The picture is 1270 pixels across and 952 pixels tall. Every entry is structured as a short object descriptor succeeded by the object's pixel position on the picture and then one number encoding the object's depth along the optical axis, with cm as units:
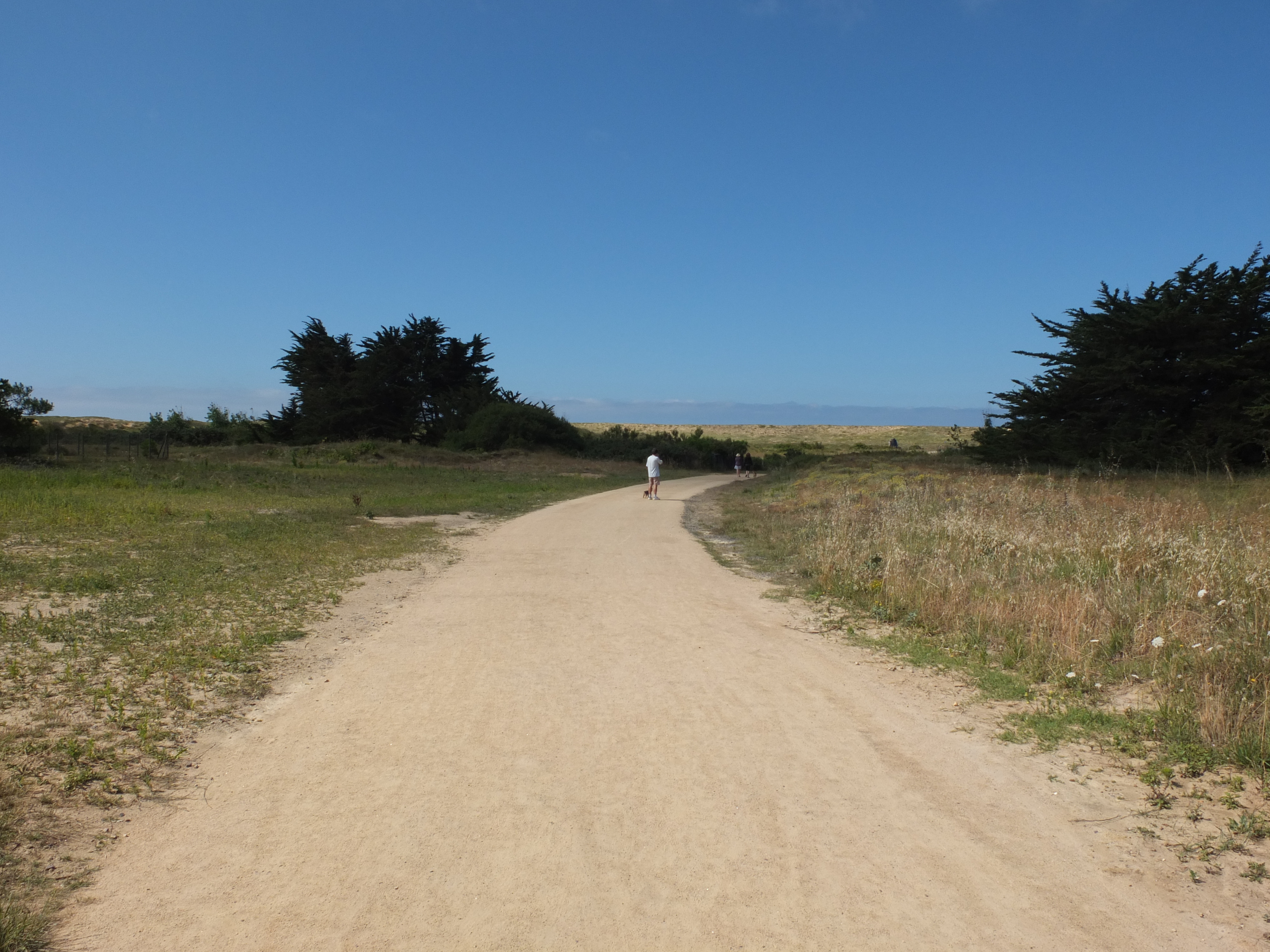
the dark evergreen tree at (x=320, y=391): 6016
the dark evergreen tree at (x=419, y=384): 6025
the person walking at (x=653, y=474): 2700
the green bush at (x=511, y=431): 5394
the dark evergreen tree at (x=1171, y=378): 2470
